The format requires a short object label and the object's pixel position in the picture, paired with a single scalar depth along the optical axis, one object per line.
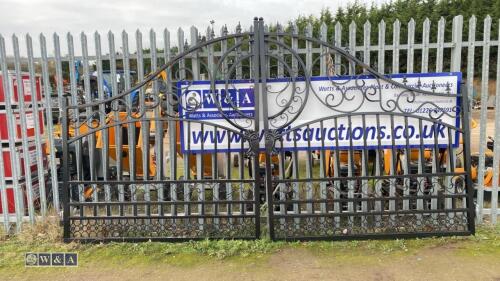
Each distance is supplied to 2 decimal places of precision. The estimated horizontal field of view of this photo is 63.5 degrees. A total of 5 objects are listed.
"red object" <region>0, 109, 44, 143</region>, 4.48
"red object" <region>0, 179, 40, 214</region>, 4.65
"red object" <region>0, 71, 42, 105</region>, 4.40
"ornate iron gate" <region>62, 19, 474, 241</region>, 4.01
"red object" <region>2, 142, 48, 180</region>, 4.55
